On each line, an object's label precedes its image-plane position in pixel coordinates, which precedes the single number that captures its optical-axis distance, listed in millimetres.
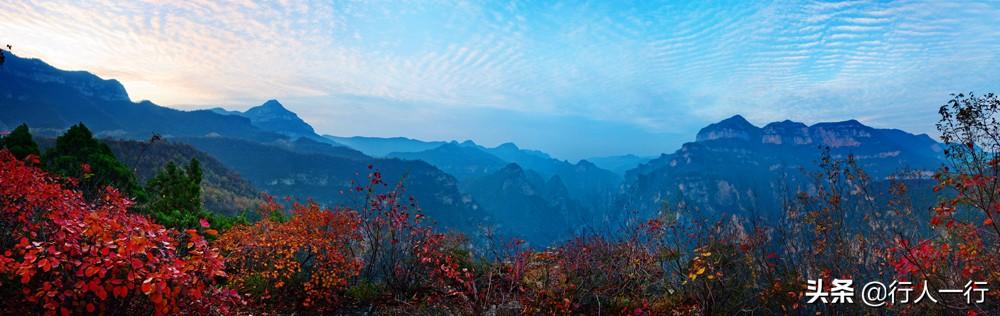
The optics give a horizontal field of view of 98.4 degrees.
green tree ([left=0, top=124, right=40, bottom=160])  17805
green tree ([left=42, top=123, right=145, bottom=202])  18344
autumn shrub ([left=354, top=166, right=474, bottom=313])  9984
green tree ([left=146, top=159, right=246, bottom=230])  18516
